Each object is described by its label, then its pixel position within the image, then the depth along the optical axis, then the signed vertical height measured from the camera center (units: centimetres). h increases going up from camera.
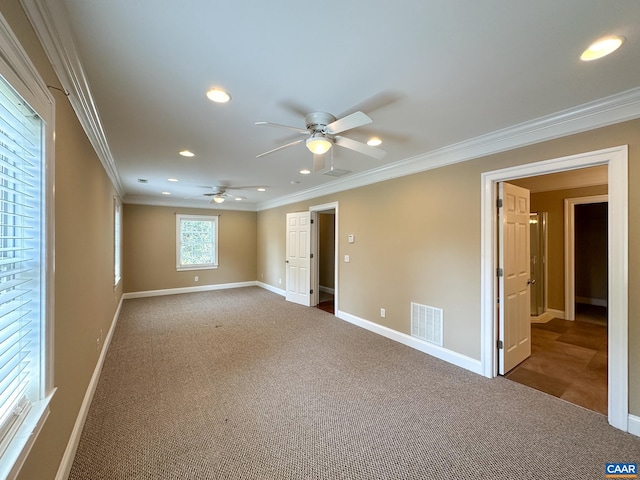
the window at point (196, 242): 709 -4
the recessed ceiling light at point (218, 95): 196 +111
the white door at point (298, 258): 588 -40
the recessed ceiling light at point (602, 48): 147 +110
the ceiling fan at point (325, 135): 215 +89
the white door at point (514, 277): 292 -44
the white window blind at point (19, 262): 106 -9
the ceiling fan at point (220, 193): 544 +105
